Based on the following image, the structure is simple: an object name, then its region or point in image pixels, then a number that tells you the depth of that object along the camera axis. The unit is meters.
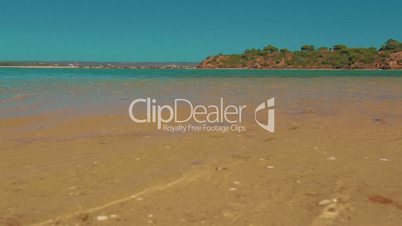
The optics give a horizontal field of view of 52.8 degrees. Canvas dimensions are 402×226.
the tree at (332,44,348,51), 156.62
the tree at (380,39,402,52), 140.50
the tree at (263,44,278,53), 166.19
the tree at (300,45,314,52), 165.25
